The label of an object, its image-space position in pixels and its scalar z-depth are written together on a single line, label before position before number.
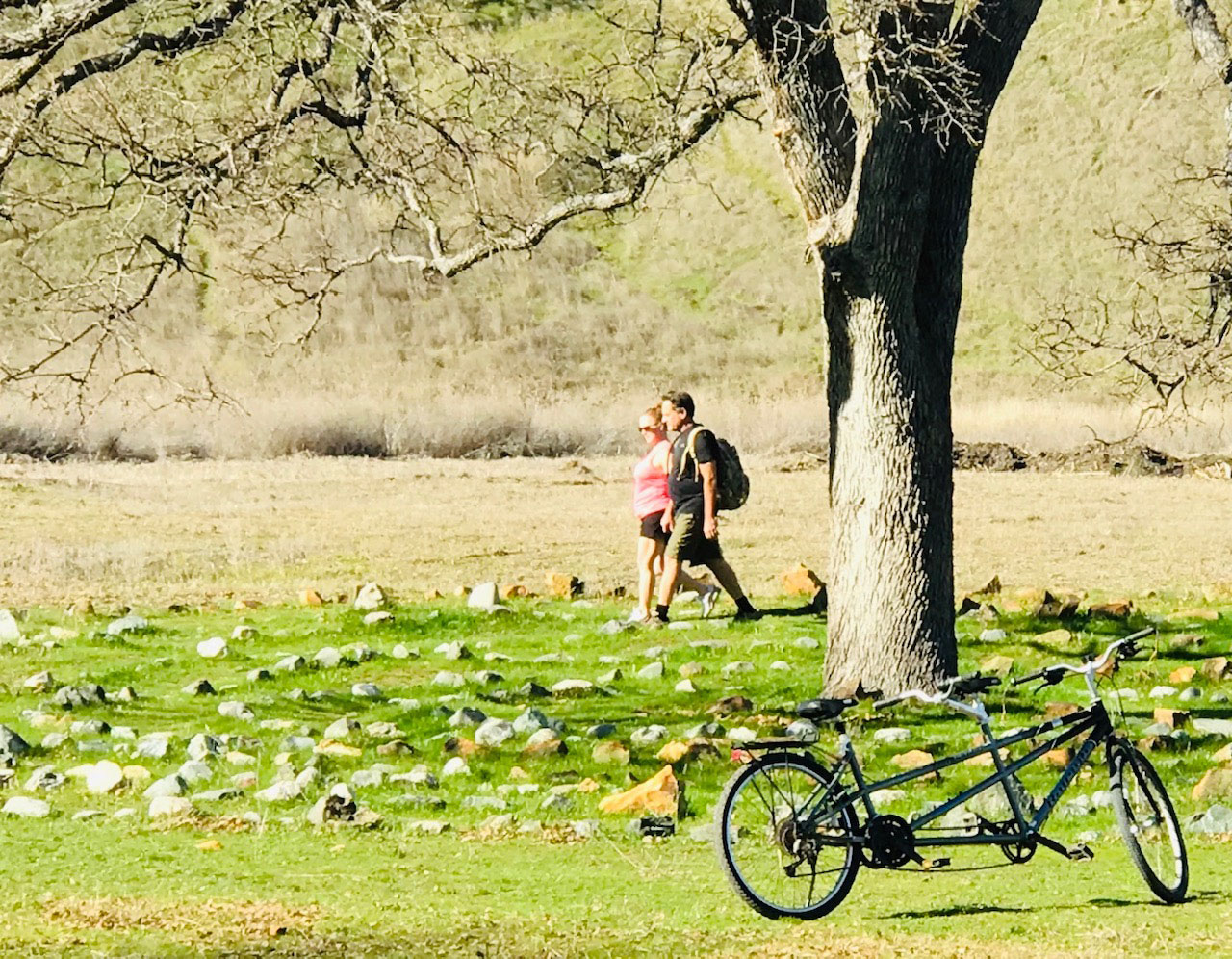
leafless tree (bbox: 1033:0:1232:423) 21.73
